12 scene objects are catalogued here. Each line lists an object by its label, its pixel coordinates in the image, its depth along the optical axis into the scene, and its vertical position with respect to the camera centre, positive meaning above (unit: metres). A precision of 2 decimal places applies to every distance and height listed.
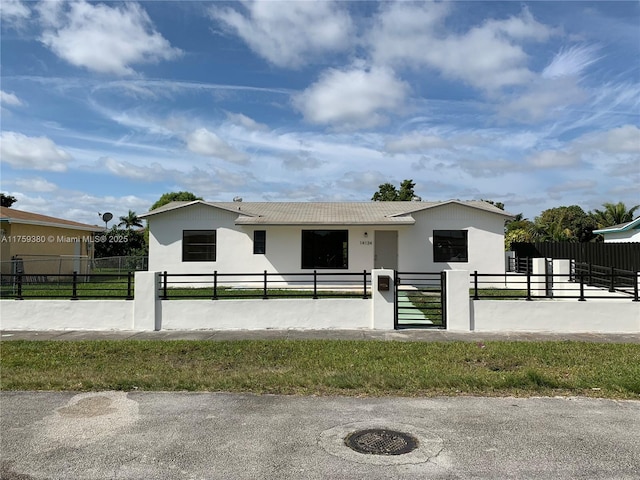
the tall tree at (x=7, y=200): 42.76 +5.47
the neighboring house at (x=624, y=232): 25.22 +1.27
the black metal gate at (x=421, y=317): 10.13 -1.44
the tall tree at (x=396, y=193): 46.69 +6.33
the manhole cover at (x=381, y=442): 4.11 -1.70
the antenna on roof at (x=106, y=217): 27.73 +2.36
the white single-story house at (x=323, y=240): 17.92 +0.60
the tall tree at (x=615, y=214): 39.62 +3.43
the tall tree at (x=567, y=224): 39.41 +2.95
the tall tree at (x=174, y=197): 41.09 +5.24
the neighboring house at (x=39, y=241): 19.38 +0.74
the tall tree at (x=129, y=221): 42.89 +3.29
